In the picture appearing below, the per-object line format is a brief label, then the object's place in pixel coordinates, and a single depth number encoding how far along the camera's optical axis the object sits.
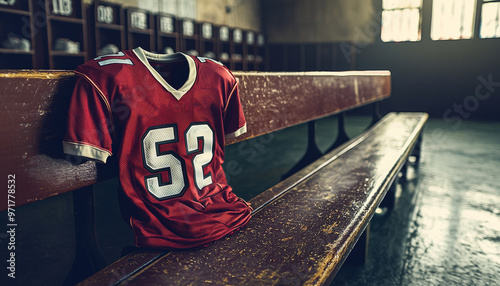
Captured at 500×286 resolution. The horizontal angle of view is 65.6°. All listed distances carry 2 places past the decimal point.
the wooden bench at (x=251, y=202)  0.75
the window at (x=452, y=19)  7.25
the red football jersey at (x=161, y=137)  0.81
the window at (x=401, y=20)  7.62
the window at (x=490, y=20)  7.04
